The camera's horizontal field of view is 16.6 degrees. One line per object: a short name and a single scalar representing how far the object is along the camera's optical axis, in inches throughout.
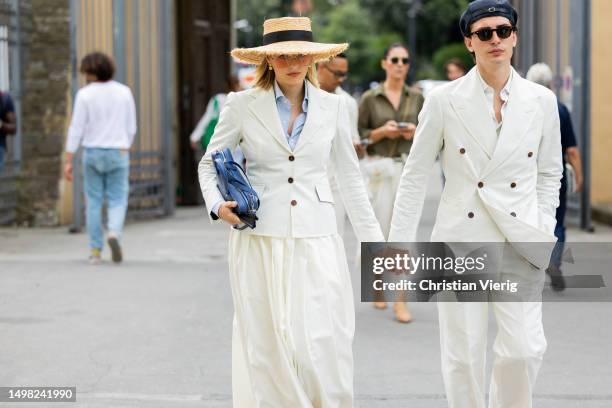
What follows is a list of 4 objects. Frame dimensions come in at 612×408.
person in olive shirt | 579.2
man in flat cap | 315.4
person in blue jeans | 751.3
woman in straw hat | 327.4
